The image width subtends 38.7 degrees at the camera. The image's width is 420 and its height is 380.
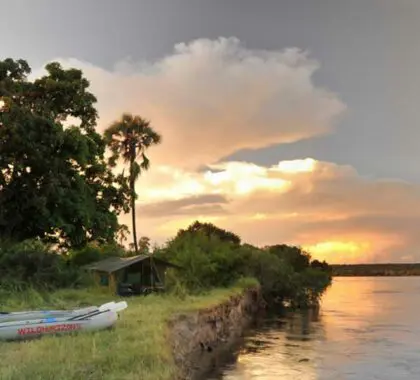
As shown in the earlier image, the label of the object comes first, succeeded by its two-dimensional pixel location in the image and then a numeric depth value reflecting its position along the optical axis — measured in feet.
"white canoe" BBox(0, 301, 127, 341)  53.11
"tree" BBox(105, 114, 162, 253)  172.65
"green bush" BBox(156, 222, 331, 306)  140.56
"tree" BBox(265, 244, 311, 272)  222.07
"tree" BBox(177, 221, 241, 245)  266.98
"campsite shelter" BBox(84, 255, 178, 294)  116.37
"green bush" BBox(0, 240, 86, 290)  98.80
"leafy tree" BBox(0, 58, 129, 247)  115.03
